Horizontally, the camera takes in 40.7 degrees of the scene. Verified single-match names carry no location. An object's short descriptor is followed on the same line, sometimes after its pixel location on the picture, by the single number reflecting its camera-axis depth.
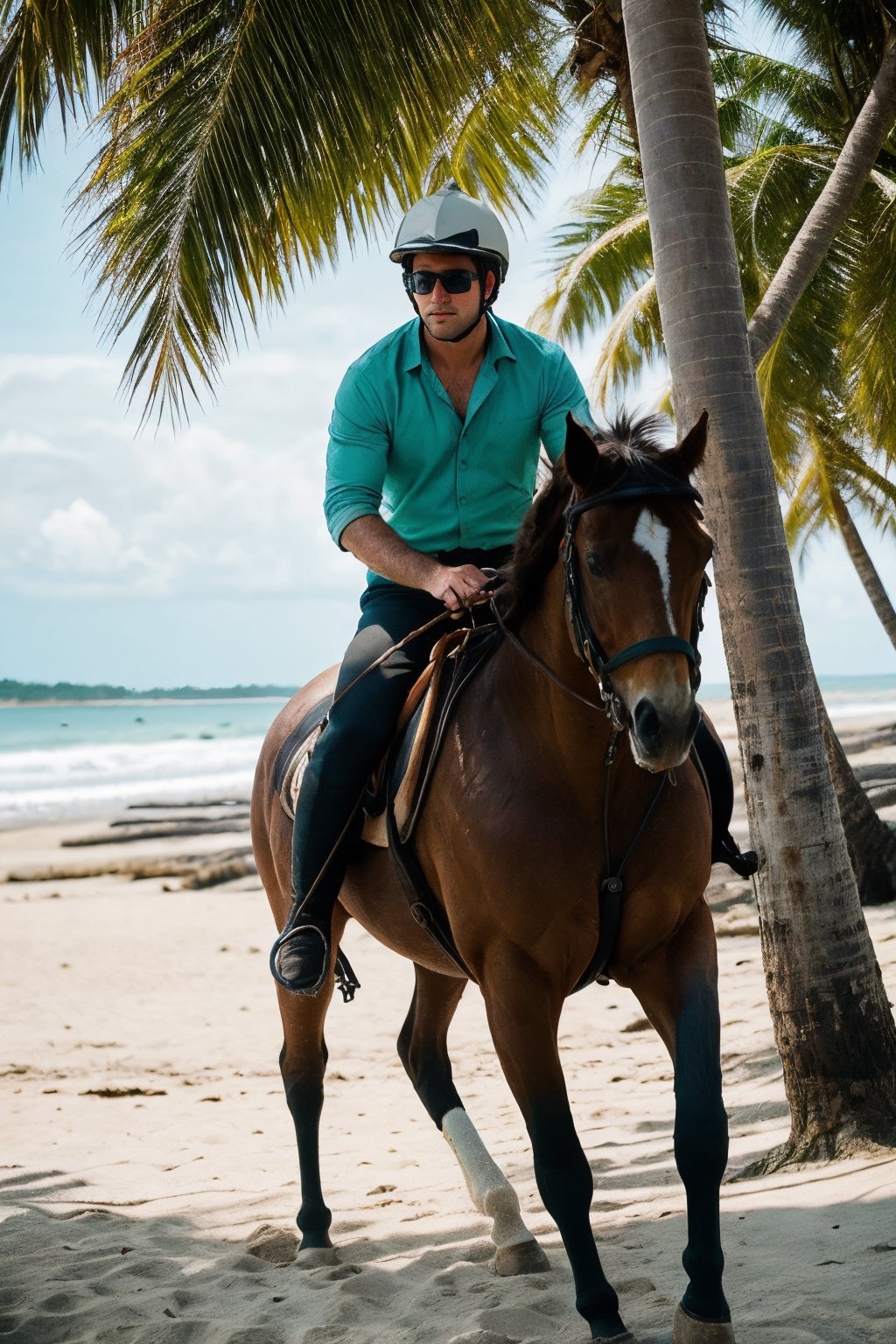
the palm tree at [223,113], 7.29
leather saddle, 3.56
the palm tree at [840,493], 18.14
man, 3.86
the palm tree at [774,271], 12.52
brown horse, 2.75
